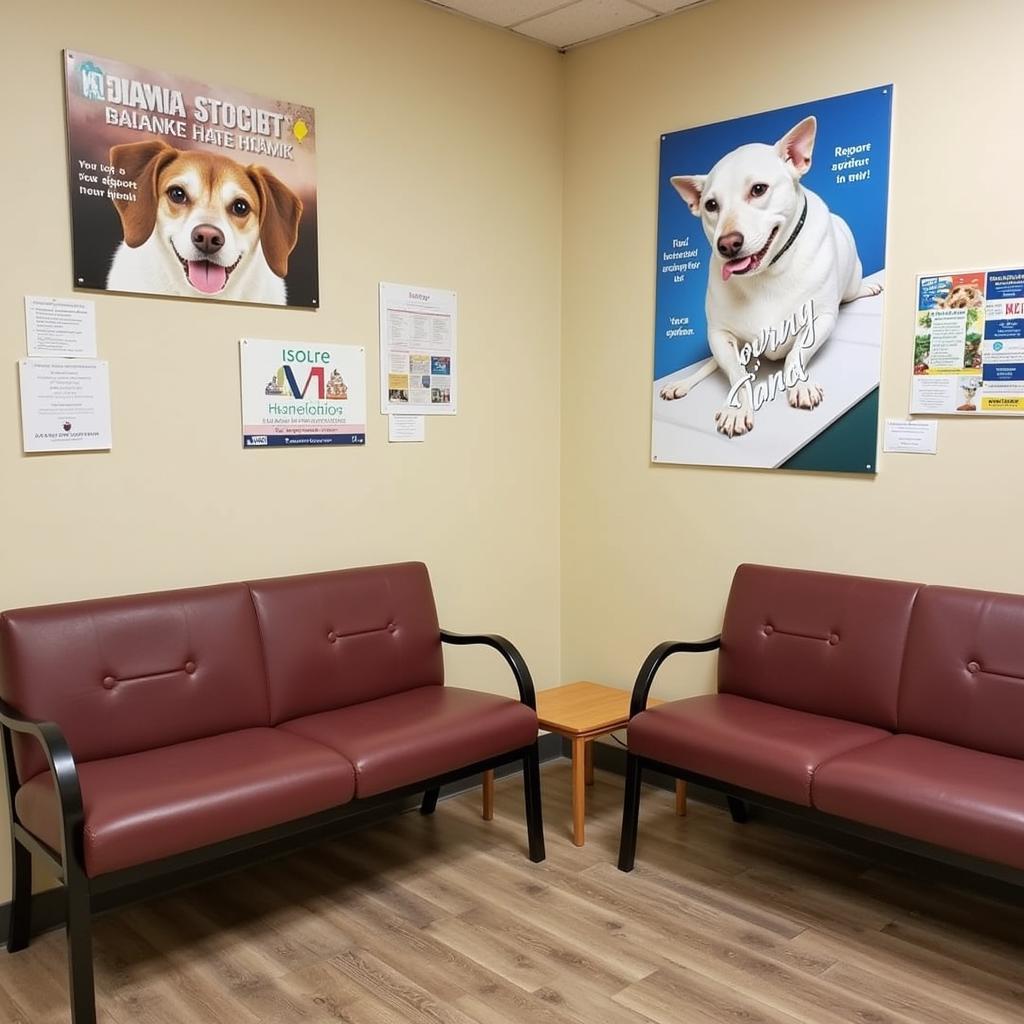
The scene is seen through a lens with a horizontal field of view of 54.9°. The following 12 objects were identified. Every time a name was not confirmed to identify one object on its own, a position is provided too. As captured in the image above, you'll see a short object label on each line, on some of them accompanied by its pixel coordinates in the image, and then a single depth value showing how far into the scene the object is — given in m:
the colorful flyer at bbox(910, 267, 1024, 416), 2.87
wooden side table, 3.33
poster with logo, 3.16
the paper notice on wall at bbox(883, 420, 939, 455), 3.05
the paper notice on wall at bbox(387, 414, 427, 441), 3.54
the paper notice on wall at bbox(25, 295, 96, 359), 2.69
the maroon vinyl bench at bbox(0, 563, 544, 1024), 2.28
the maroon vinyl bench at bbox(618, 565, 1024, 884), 2.45
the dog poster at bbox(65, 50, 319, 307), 2.76
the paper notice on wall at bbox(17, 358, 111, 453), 2.69
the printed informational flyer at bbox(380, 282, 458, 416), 3.50
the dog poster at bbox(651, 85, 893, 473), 3.18
